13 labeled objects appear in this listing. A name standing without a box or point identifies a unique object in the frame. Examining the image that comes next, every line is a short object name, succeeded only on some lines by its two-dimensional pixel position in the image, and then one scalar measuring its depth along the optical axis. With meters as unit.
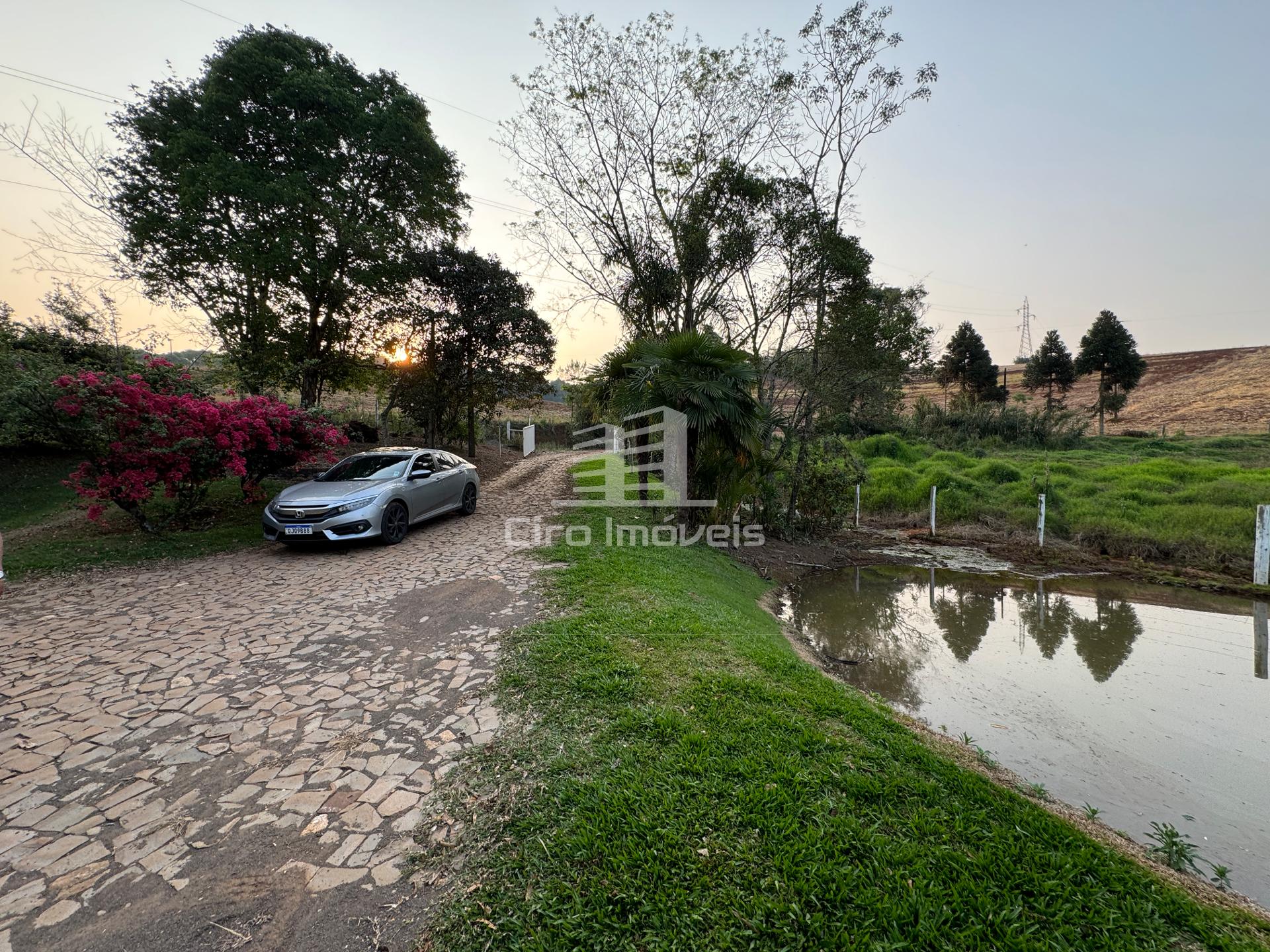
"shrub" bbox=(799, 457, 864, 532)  11.38
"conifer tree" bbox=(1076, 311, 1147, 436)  24.36
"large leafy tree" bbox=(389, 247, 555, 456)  13.80
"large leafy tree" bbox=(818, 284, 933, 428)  10.59
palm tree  7.98
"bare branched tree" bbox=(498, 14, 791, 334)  10.91
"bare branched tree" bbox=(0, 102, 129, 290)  10.27
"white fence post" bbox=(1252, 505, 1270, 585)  8.02
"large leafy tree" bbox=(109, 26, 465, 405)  10.45
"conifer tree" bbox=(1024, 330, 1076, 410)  26.89
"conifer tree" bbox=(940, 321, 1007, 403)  29.23
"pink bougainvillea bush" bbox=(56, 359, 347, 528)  6.28
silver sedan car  6.86
